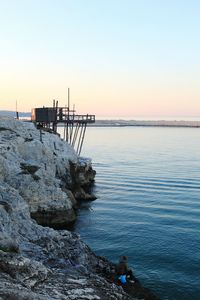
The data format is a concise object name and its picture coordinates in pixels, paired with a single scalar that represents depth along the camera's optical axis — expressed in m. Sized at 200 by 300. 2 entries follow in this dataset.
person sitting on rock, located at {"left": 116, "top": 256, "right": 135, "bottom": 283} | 25.91
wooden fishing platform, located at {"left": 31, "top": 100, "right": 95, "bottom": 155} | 75.82
